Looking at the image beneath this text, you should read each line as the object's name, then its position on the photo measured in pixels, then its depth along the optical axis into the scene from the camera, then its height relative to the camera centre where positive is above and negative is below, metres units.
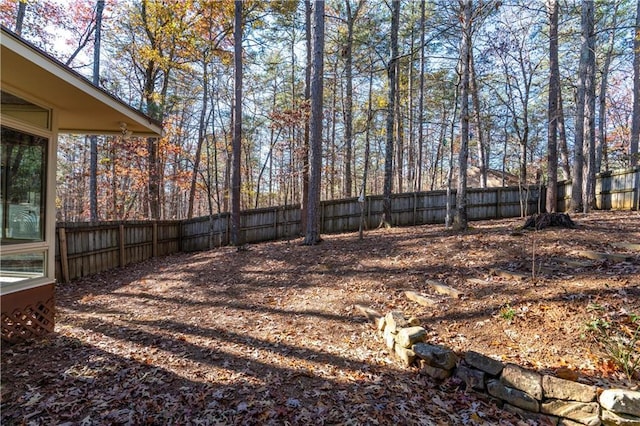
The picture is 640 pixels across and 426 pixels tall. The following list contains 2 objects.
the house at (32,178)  3.13 +0.37
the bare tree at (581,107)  7.90 +2.68
